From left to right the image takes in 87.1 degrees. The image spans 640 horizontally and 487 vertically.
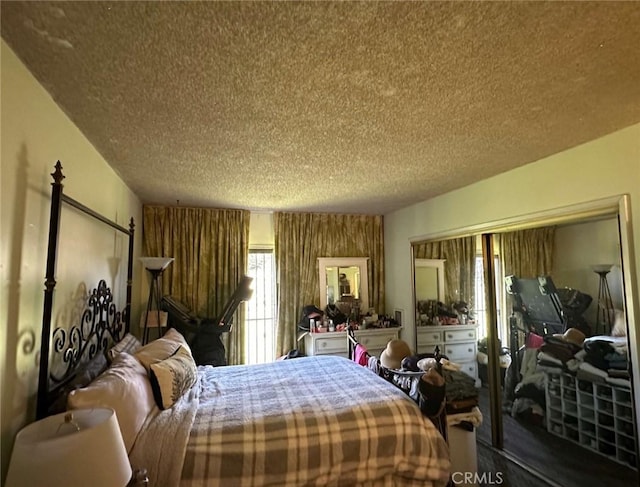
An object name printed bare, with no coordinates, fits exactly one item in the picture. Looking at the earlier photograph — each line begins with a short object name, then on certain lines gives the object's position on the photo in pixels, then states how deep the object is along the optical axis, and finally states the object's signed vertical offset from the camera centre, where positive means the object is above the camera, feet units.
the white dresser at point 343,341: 13.58 -2.63
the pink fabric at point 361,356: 10.02 -2.41
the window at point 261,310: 14.37 -1.41
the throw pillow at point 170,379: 6.45 -2.06
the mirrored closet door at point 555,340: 6.93 -1.61
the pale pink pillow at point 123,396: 4.82 -1.82
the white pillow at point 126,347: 6.89 -1.54
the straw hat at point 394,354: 9.05 -2.12
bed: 5.21 -2.59
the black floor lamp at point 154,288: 10.63 -0.39
